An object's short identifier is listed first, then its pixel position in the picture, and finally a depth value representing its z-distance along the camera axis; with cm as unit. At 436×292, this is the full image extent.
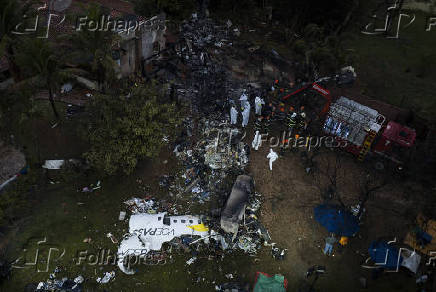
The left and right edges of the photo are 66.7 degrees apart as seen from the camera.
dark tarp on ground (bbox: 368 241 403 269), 1249
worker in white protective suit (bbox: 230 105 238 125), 1777
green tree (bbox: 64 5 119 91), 1558
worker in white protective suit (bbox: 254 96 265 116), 1866
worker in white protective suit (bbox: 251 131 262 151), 1676
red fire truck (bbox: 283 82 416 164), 1634
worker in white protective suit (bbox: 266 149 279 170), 1631
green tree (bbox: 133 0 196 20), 2252
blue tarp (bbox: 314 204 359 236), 1373
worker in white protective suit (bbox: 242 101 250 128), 1775
